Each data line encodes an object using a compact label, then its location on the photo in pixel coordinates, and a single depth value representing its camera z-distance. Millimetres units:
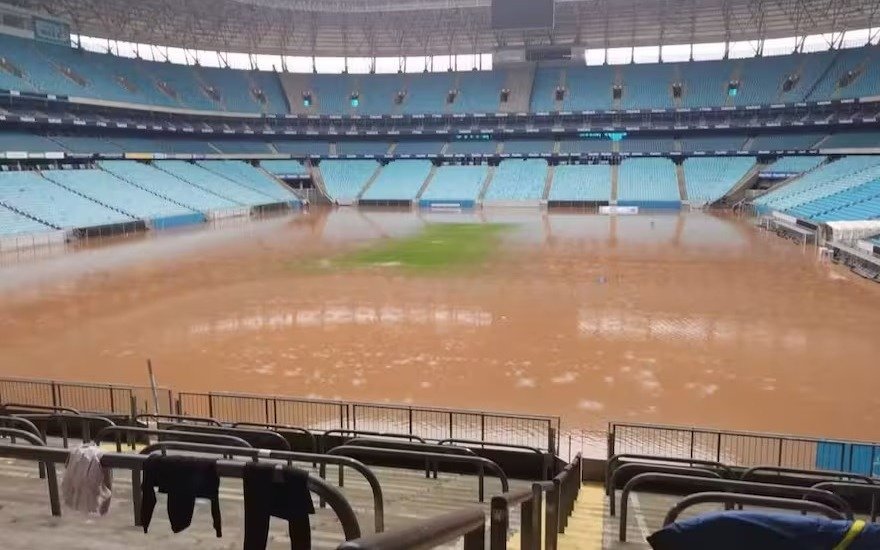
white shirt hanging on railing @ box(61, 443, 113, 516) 4047
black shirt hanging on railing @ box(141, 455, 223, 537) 3633
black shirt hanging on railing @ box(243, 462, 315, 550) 3287
